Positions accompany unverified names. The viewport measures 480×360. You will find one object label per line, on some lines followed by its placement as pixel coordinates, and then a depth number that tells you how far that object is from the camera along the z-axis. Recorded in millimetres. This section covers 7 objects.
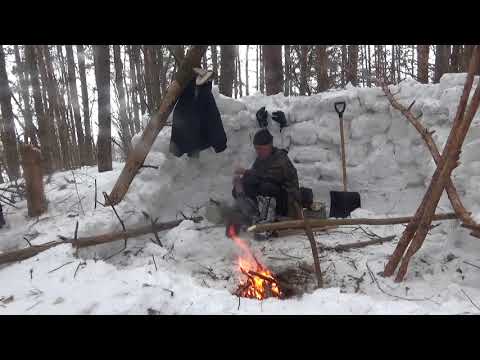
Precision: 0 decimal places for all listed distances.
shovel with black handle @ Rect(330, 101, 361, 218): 4969
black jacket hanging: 4648
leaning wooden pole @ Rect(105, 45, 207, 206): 4449
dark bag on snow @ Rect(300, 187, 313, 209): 4820
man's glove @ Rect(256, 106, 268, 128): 5328
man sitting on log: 4805
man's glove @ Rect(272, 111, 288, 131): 5291
